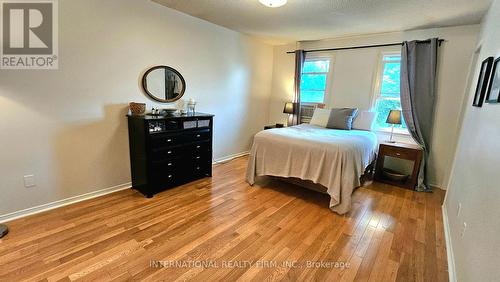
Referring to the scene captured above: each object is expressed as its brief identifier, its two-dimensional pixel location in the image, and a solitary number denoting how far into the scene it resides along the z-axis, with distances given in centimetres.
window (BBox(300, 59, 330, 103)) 450
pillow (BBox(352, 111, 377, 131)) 380
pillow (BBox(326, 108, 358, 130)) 377
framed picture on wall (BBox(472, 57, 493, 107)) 195
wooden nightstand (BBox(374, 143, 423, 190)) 322
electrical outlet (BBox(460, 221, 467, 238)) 163
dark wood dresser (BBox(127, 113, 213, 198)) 265
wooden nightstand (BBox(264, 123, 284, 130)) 481
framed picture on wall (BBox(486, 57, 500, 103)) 157
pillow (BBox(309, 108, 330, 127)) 409
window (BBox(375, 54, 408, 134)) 372
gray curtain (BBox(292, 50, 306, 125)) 458
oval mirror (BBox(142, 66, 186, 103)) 297
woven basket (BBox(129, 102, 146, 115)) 273
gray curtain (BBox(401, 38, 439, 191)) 332
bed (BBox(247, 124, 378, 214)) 253
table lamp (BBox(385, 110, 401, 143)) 341
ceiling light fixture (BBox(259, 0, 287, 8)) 240
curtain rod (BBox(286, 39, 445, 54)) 330
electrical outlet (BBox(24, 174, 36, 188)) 221
